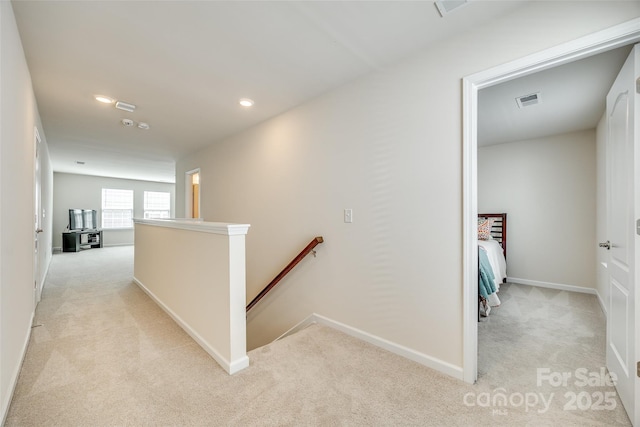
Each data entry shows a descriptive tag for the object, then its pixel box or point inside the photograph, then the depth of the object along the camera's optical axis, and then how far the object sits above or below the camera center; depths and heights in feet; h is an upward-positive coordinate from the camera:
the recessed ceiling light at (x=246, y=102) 9.70 +4.09
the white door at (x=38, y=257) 9.57 -1.67
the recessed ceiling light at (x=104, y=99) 9.37 +4.03
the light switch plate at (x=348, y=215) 8.30 -0.05
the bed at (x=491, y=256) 9.97 -1.90
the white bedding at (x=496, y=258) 12.00 -2.11
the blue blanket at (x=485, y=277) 9.70 -2.37
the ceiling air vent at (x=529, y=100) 9.32 +4.09
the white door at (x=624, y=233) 4.67 -0.36
